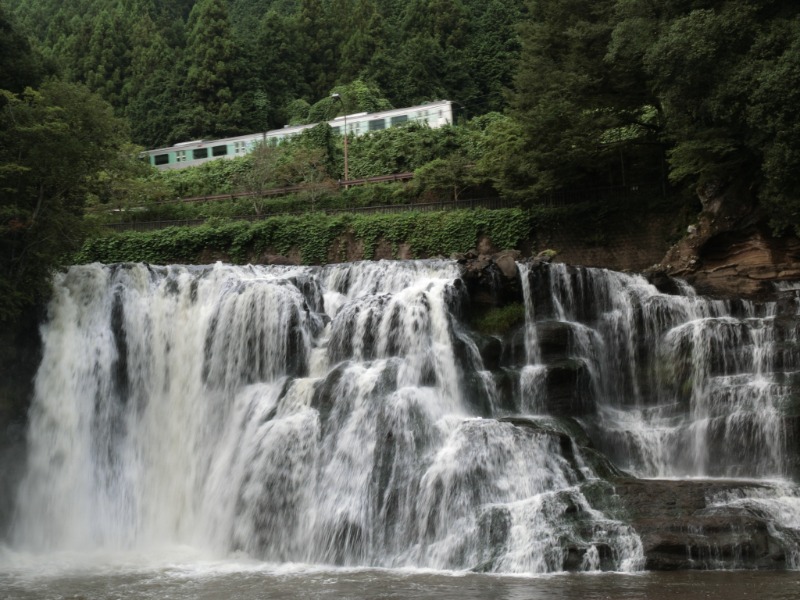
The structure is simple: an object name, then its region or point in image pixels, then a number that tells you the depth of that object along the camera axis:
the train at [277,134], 68.81
